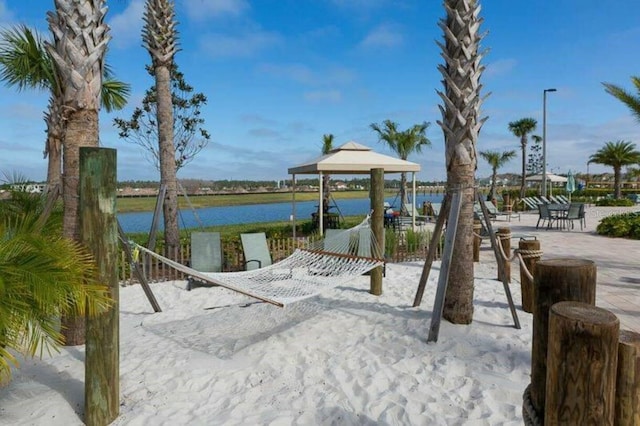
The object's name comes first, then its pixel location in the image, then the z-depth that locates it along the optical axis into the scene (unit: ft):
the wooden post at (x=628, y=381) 3.75
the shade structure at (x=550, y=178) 66.23
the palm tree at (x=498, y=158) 78.12
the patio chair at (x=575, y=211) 34.06
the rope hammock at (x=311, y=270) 11.03
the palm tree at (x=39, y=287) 5.96
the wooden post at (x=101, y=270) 7.36
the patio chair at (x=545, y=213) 35.52
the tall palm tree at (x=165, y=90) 20.67
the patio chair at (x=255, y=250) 18.89
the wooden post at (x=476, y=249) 21.49
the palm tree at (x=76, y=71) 9.88
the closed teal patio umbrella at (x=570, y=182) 55.12
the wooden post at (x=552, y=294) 4.51
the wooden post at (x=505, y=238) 16.78
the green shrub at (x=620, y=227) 30.22
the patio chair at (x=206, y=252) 18.63
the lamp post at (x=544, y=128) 57.16
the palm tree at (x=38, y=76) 18.64
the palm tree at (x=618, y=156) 72.67
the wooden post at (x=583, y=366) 3.52
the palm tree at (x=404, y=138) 52.71
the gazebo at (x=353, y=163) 26.13
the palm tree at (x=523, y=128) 76.89
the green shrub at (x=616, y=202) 65.17
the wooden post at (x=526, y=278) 13.28
